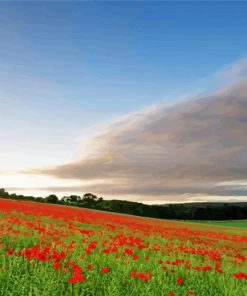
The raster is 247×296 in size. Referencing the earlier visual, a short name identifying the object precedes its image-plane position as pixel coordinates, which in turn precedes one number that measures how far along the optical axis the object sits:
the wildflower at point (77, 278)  4.40
